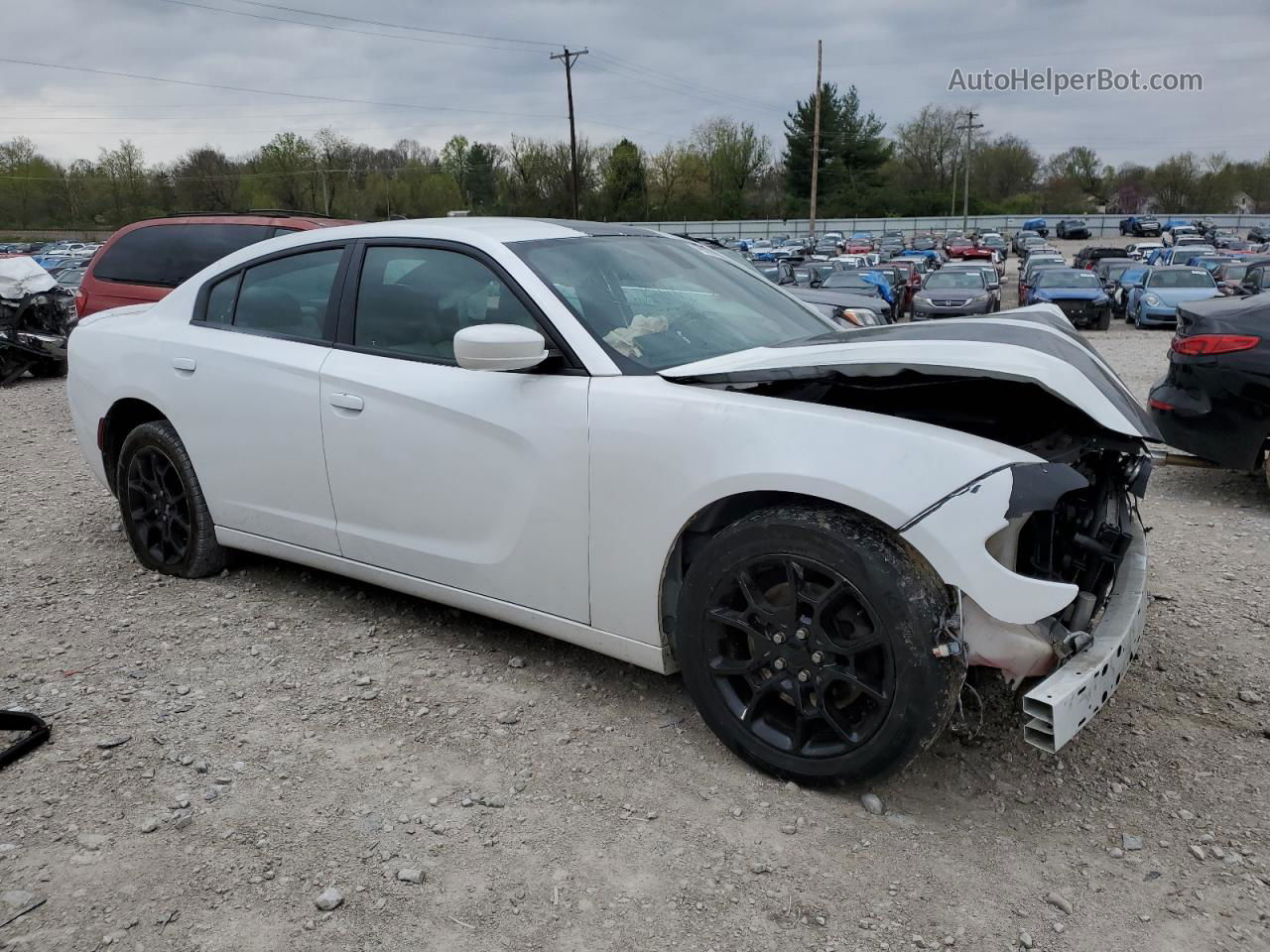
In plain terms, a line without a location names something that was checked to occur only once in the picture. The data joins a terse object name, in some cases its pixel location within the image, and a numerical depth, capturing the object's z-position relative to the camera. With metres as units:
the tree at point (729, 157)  90.88
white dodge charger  2.62
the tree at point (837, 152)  83.06
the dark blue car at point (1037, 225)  75.74
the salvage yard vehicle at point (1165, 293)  21.38
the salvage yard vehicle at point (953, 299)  21.72
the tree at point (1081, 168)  98.62
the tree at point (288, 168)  78.62
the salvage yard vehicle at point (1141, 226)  69.88
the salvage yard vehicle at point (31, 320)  12.46
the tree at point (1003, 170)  94.88
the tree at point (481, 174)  83.06
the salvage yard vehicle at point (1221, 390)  5.78
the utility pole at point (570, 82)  48.31
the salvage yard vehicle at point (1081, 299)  21.72
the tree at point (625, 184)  75.31
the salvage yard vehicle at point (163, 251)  8.39
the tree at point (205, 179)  73.88
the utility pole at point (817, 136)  61.72
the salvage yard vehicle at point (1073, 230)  71.00
